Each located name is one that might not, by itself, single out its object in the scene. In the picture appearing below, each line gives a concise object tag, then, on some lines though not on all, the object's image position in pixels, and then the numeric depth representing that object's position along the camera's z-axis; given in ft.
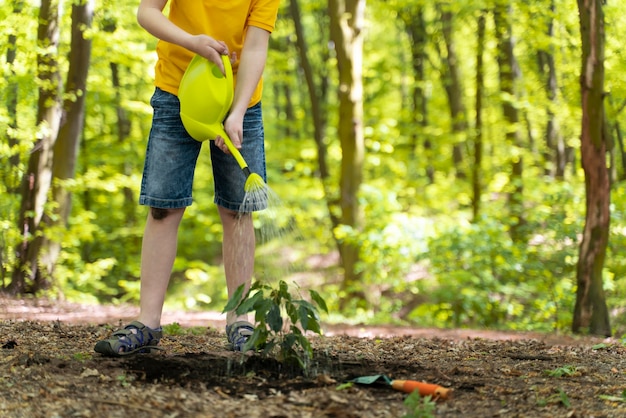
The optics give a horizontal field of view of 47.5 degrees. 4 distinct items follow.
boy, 9.58
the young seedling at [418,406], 6.83
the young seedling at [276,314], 8.14
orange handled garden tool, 7.50
